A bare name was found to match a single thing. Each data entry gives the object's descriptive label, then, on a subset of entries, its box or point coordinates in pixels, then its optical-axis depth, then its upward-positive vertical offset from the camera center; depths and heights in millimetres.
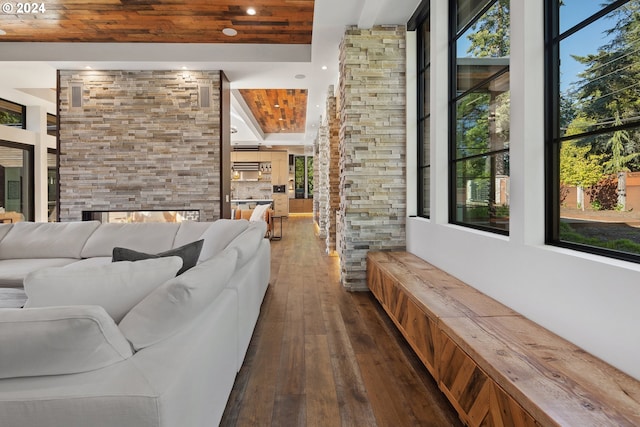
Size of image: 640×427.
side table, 8198 -664
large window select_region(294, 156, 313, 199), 15930 +1471
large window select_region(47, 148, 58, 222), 8180 +573
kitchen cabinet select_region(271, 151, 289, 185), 13812 +1587
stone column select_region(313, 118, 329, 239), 7453 +660
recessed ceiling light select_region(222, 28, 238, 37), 4625 +2358
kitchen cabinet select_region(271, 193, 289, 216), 13188 +241
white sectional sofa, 931 -454
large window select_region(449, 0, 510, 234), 2314 +691
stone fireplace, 5379 +1040
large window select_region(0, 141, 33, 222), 7156 +629
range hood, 13867 +1675
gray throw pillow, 1850 -249
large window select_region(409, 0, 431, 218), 3602 +1123
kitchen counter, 10023 +214
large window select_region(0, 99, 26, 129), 7086 +1977
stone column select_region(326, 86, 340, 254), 5941 +649
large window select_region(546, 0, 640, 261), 1454 +377
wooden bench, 1075 -597
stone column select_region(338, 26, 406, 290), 3871 +714
